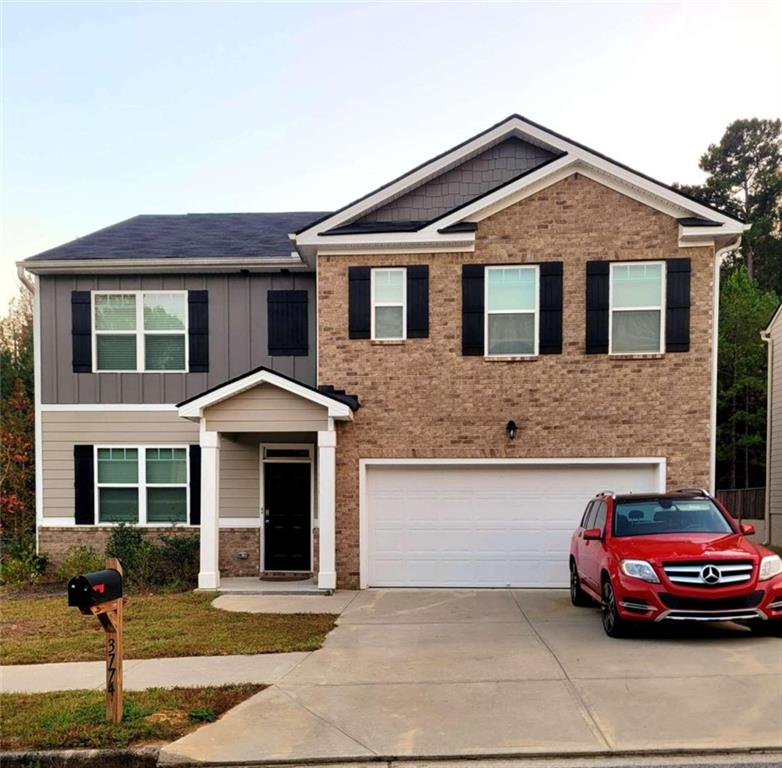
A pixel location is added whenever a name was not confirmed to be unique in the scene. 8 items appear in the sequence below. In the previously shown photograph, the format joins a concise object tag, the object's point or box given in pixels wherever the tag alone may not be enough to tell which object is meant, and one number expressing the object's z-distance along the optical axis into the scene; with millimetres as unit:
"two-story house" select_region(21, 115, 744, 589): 11047
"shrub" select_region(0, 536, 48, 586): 12539
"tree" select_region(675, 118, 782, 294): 37250
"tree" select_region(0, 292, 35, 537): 16406
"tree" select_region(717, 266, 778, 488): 27234
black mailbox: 4832
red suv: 6934
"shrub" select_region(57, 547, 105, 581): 12492
